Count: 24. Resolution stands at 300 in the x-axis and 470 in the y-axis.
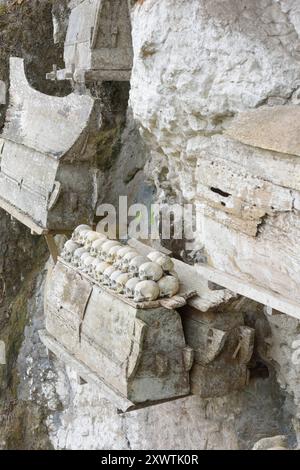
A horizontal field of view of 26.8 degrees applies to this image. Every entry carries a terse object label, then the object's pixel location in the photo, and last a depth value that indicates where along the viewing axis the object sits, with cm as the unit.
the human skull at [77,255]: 412
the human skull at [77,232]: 430
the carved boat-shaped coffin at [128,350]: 343
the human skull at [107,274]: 371
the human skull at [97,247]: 401
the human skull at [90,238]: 414
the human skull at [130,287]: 351
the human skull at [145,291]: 342
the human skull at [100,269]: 379
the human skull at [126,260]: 368
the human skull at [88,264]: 395
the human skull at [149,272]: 352
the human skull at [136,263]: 361
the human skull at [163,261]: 363
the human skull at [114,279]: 364
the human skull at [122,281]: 357
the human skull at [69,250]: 424
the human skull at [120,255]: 375
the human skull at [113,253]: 384
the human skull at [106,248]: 390
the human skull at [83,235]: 422
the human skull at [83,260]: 404
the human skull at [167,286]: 352
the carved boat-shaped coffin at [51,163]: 459
